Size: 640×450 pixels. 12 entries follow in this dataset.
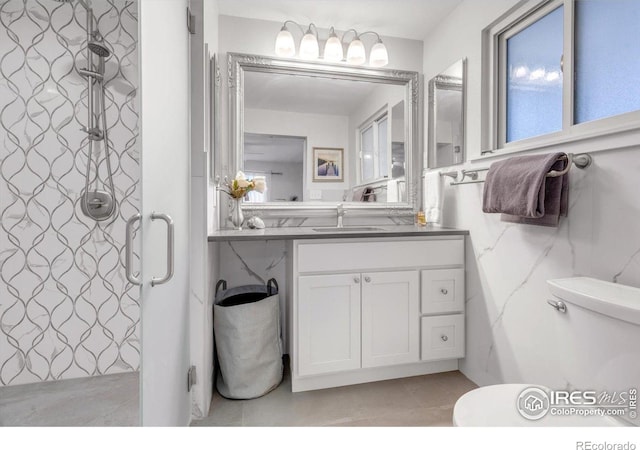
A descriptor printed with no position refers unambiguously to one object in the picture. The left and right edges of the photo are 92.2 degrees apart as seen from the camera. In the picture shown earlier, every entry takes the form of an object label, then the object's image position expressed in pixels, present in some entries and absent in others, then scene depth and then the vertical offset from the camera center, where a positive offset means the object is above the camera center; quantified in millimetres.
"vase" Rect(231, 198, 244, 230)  1856 +18
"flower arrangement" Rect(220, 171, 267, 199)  1808 +188
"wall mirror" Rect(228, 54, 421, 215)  2057 +591
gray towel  1236 +113
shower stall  1642 +74
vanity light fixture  1990 +1132
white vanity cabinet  1606 -493
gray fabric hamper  1624 -702
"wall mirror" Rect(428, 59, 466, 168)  1920 +672
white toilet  820 -426
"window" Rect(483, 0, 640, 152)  1151 +649
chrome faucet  2174 +21
